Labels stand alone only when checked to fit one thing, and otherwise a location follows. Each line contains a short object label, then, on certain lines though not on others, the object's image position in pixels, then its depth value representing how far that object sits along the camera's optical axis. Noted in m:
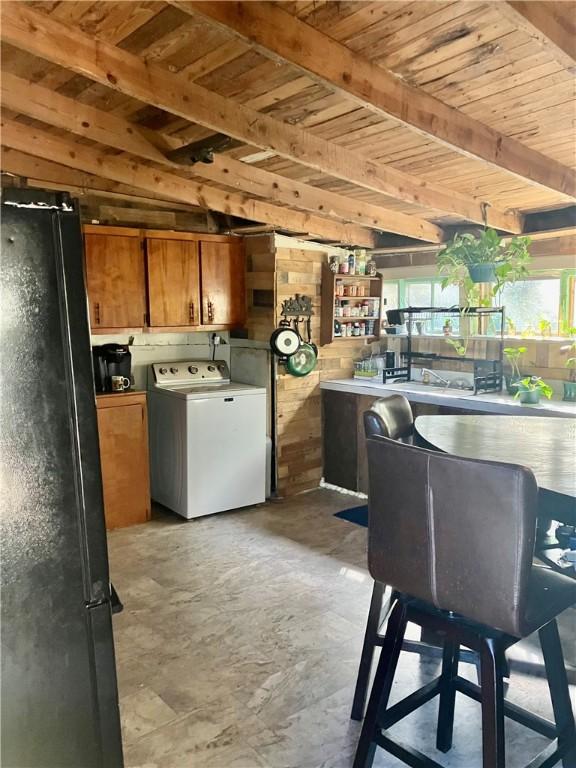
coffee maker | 4.21
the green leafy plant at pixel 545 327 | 4.12
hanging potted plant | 3.36
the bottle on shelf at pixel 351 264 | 4.87
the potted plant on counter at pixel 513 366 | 3.99
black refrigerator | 1.15
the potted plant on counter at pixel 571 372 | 3.77
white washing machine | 4.23
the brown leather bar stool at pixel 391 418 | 2.09
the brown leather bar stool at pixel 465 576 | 1.44
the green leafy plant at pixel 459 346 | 4.52
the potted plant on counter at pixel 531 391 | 3.69
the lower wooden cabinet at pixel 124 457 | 4.05
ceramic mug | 4.20
